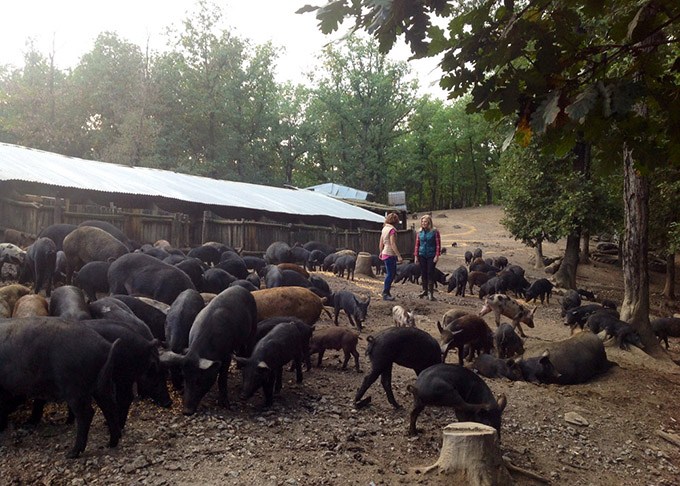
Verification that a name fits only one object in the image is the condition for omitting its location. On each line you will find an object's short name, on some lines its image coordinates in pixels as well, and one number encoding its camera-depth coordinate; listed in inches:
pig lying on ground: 302.7
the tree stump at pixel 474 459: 162.7
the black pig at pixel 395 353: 231.6
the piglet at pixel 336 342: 283.3
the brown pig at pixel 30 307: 235.3
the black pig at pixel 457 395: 196.9
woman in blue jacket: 481.4
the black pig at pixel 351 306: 372.2
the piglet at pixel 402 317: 347.9
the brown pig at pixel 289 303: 313.3
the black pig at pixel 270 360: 213.6
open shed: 537.6
